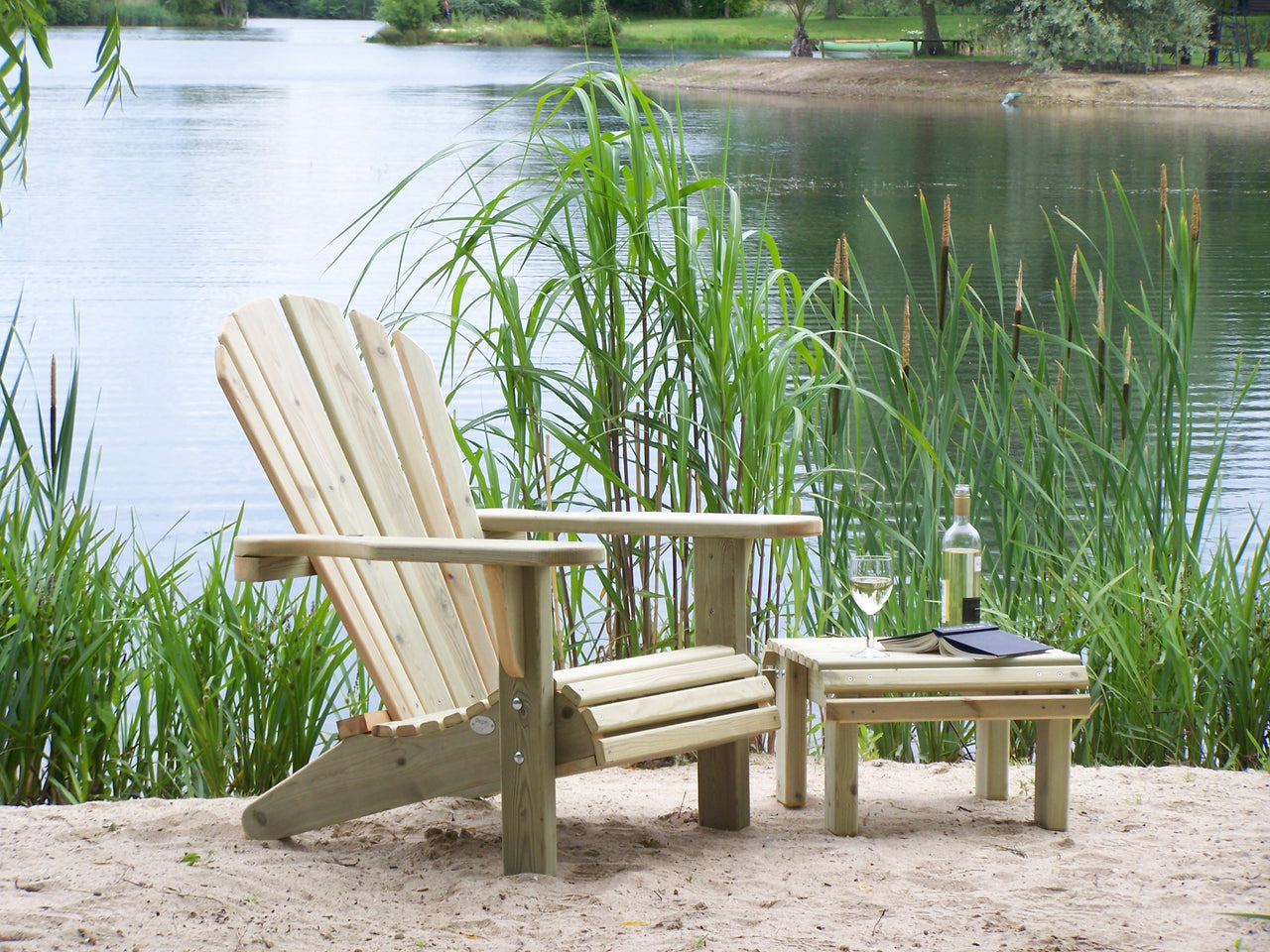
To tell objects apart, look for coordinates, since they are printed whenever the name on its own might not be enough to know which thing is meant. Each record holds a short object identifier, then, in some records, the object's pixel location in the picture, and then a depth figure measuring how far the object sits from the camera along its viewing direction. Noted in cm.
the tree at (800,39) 6656
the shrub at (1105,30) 4662
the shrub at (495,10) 8200
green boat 6412
